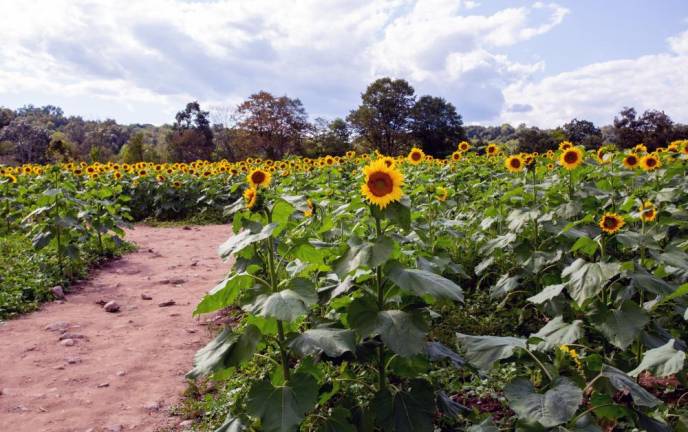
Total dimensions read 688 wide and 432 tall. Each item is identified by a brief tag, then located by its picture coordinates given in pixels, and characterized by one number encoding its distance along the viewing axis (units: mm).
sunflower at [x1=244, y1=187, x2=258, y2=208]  2428
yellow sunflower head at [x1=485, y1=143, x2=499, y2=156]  8953
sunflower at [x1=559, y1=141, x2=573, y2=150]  6737
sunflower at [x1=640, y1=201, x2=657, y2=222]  3010
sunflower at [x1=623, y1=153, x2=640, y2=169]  5254
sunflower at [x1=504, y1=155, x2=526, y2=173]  5242
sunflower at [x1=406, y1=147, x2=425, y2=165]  7079
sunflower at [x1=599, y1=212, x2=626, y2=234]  3014
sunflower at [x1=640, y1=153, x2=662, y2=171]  5032
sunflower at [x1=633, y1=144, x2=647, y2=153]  7051
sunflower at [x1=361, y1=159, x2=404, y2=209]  2240
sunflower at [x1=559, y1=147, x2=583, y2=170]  4539
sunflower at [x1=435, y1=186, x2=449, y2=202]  4961
